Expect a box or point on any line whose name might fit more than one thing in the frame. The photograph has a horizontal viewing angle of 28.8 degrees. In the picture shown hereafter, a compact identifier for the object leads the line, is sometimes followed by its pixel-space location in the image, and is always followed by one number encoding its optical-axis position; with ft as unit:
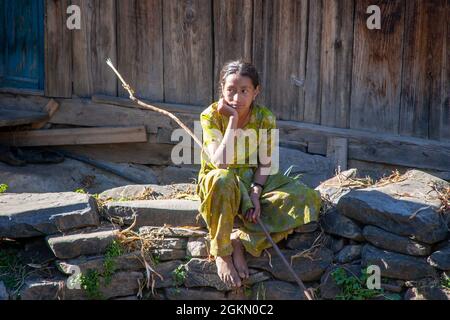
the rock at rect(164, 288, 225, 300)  17.35
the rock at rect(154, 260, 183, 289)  17.53
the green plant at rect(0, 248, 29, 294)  17.11
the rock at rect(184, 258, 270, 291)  17.24
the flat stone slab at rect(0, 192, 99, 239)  17.53
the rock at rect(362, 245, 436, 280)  16.85
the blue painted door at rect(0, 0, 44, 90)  27.32
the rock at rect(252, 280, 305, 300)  17.30
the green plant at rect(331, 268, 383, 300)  16.97
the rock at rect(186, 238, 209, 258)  17.47
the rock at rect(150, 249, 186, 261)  17.60
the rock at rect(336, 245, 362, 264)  17.49
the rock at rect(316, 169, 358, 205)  18.39
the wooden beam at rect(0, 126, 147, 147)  26.50
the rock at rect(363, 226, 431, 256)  16.97
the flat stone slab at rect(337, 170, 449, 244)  16.94
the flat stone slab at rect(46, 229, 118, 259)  17.17
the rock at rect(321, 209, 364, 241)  17.54
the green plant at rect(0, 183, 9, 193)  20.04
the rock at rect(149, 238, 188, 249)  17.65
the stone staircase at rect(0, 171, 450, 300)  16.98
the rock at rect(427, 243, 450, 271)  16.79
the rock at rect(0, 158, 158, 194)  25.56
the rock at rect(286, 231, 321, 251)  17.60
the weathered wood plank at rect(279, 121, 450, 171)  22.82
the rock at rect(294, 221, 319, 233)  17.57
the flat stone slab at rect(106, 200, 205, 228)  17.90
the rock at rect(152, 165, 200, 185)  26.05
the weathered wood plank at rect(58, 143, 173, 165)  26.61
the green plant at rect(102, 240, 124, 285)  17.25
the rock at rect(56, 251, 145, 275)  17.08
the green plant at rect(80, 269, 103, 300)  17.08
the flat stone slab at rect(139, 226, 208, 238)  17.69
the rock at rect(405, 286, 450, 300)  16.61
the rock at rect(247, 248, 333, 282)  17.29
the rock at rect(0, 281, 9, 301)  16.75
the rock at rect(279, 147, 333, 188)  23.50
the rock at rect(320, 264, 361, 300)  17.21
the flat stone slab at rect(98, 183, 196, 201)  19.24
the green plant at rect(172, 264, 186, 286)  17.49
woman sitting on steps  16.67
